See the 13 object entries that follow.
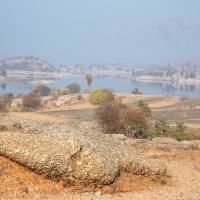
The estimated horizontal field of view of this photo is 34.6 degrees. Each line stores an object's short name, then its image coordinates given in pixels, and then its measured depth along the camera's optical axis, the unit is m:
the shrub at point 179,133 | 30.52
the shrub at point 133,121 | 31.92
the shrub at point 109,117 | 33.66
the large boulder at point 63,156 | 12.37
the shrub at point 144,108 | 41.62
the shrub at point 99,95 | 68.75
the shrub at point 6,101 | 65.41
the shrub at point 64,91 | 92.59
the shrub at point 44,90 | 113.18
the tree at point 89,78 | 85.91
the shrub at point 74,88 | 123.12
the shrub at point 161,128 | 32.00
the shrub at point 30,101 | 70.62
